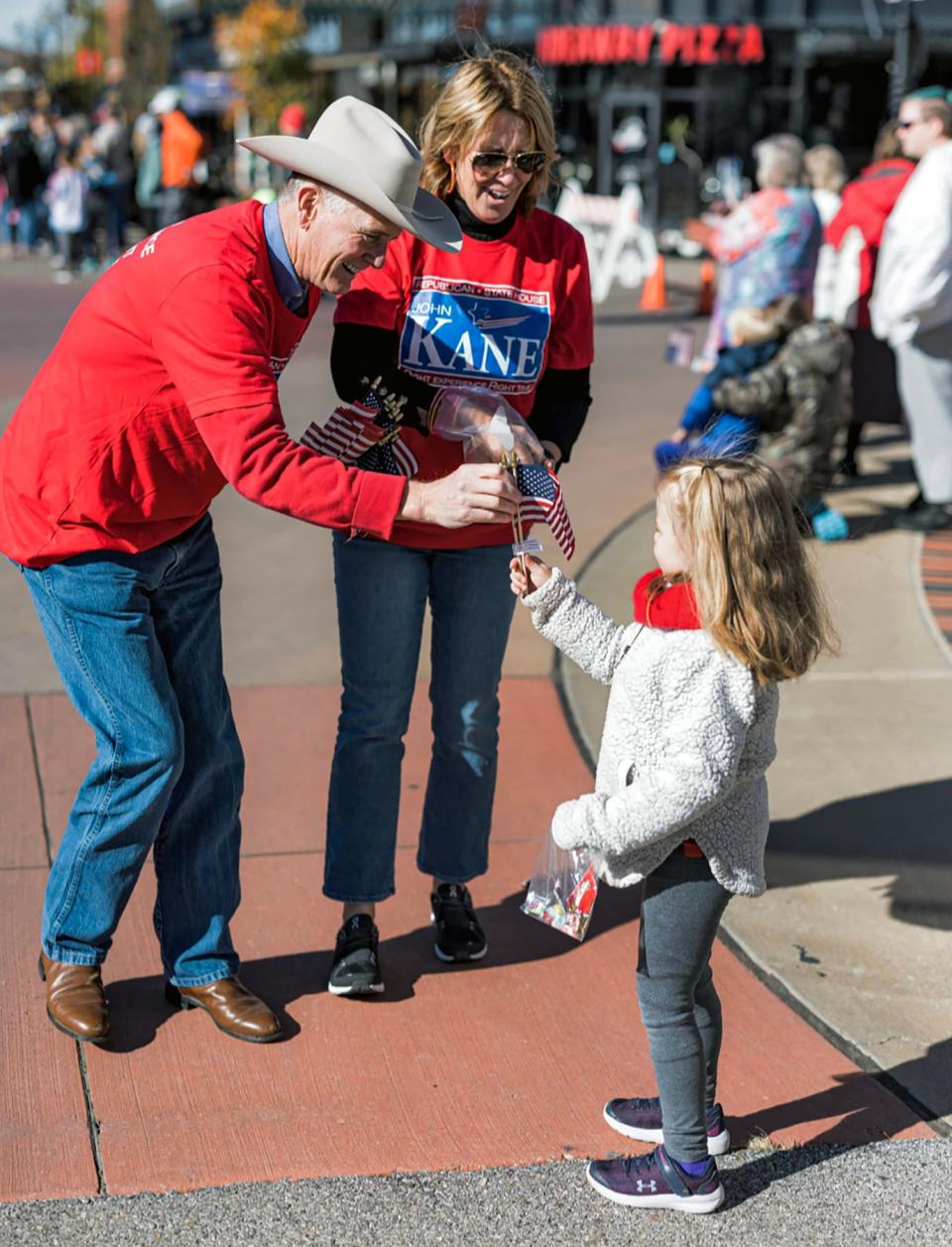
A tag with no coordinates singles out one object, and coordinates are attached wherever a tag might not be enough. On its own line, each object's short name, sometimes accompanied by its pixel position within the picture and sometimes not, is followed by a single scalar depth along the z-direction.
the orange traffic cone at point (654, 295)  16.14
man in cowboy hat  2.90
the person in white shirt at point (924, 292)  7.30
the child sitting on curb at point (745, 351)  7.49
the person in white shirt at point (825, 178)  10.29
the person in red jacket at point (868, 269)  8.53
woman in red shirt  3.40
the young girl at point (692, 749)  2.74
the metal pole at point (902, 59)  14.64
